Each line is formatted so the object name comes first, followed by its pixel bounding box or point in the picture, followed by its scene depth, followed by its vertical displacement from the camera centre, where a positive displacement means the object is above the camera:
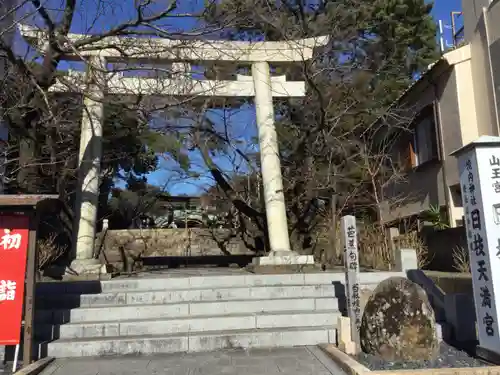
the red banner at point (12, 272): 6.34 +0.05
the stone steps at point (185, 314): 7.27 -0.71
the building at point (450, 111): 13.62 +4.89
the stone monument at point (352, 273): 6.82 -0.08
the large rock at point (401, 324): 6.23 -0.75
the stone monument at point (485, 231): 5.92 +0.42
